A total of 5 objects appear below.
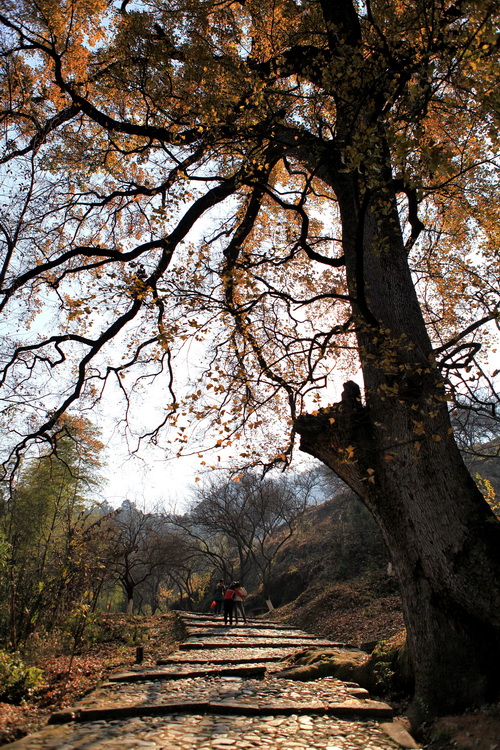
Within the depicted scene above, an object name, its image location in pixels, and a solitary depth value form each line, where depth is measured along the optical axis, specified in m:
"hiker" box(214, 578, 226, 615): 18.87
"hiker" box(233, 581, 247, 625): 15.30
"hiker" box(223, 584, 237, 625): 15.01
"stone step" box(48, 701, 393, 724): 4.04
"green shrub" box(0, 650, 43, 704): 4.83
